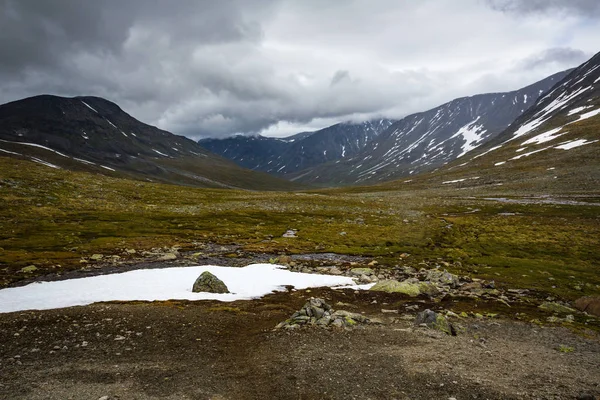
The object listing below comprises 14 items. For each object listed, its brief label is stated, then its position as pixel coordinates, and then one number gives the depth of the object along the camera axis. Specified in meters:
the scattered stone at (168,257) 37.06
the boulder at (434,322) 18.45
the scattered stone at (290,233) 53.68
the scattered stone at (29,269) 29.41
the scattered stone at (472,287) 27.44
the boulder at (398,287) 25.91
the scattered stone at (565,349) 16.25
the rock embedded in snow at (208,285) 26.05
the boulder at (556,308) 22.94
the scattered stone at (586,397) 11.23
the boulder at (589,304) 22.84
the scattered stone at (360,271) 32.69
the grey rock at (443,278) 29.19
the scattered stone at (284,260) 37.06
